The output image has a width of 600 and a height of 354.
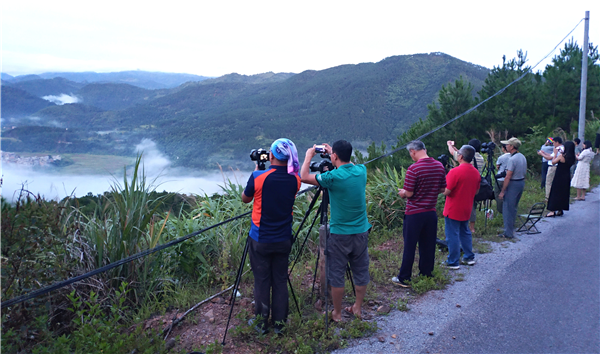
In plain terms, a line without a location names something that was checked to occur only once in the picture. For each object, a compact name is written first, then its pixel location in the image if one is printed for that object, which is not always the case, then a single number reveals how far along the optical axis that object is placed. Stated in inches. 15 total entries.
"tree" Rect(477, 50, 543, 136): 788.0
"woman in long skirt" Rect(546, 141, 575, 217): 316.5
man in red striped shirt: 182.4
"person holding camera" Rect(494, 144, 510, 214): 286.2
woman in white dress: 376.2
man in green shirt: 144.4
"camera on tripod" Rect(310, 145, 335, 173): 147.4
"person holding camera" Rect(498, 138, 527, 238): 260.8
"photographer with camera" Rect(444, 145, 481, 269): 211.5
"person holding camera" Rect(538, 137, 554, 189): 405.7
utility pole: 498.3
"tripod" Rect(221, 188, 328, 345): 139.0
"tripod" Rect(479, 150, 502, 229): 273.0
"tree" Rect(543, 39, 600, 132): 788.0
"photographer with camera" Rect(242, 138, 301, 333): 135.0
